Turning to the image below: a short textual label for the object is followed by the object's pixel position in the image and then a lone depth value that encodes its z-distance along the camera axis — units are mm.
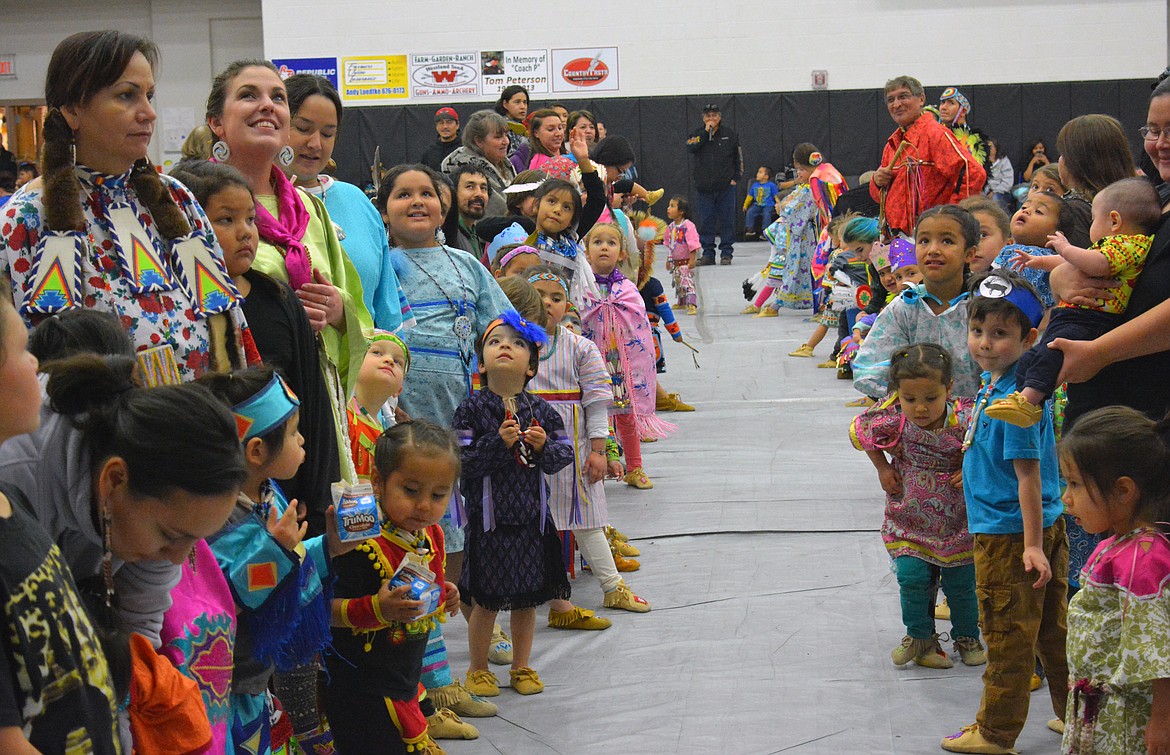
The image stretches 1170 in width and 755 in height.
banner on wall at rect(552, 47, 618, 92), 17500
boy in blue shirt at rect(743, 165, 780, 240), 17453
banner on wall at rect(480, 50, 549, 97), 17531
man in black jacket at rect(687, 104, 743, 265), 15938
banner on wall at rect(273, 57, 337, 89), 17469
